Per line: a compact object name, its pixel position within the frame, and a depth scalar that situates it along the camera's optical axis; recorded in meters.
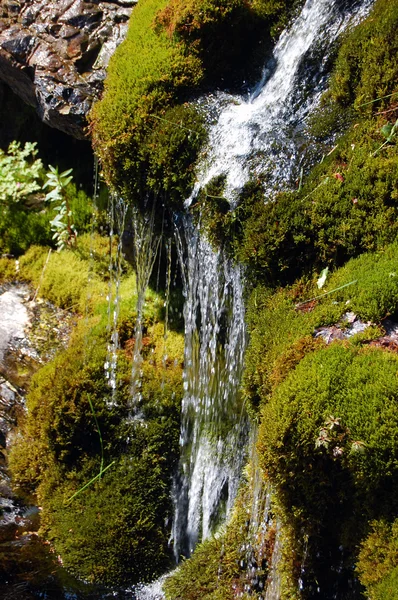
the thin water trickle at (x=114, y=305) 5.29
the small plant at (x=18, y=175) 6.87
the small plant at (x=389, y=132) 4.02
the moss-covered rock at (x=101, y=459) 4.87
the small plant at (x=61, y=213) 6.65
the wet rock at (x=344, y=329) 3.59
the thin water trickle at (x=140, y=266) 5.30
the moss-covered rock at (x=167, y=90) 4.84
